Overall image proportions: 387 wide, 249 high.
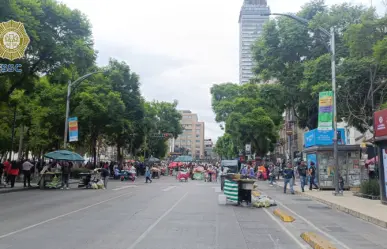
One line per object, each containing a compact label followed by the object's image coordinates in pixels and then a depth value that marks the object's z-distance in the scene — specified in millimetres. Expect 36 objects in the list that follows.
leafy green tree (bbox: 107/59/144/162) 48281
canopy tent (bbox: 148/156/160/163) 63006
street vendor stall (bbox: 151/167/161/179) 49747
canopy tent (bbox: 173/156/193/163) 64275
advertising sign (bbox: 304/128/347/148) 28939
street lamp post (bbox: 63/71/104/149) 32438
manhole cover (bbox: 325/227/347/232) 11106
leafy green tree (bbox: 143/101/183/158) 80906
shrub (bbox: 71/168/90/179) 38225
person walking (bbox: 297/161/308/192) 25248
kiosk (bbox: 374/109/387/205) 16531
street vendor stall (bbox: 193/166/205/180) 46594
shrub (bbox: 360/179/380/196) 19375
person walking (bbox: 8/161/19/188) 26016
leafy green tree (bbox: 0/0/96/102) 21766
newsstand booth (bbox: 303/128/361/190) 26297
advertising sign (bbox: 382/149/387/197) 16820
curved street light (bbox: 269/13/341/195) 21828
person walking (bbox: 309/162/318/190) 26219
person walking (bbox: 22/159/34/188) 26344
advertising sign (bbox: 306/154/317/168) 27527
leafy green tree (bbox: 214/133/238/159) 94494
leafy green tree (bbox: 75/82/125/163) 38812
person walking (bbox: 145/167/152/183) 37206
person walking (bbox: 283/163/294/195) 24344
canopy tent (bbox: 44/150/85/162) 27002
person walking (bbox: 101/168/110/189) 28141
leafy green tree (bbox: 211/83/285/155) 57250
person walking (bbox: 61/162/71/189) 27250
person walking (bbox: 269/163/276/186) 34862
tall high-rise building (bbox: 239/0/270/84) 165388
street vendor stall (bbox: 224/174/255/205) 16547
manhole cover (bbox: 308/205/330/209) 17320
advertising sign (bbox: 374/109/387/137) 16328
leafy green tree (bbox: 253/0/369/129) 29844
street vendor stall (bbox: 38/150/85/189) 26695
